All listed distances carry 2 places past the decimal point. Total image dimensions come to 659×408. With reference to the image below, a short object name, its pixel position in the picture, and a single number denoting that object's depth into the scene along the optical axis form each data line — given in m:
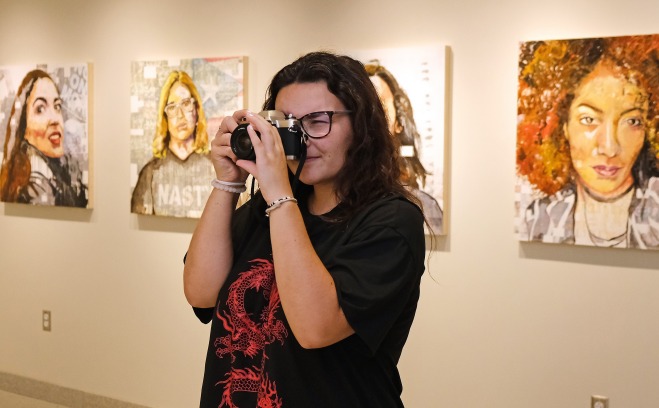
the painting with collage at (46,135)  4.32
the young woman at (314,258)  1.38
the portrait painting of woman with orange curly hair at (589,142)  2.83
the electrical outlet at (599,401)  2.99
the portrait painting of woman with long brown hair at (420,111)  3.23
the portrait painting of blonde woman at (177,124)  3.80
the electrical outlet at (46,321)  4.63
